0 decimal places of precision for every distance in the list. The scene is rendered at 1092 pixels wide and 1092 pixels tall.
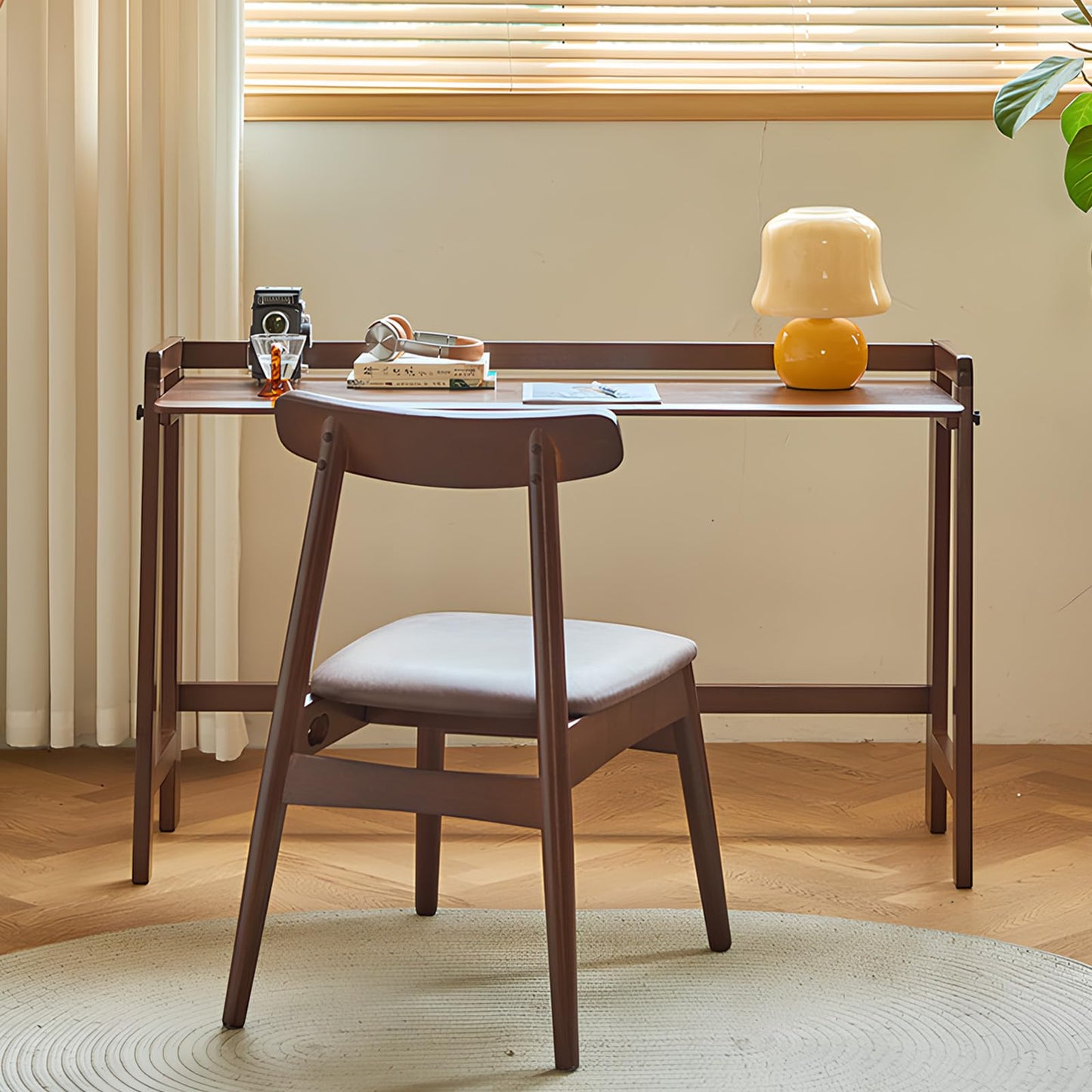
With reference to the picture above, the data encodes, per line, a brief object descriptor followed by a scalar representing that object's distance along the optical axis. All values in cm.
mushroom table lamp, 433
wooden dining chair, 306
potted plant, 449
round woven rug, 314
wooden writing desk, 416
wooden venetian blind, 529
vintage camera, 450
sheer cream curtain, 498
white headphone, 453
